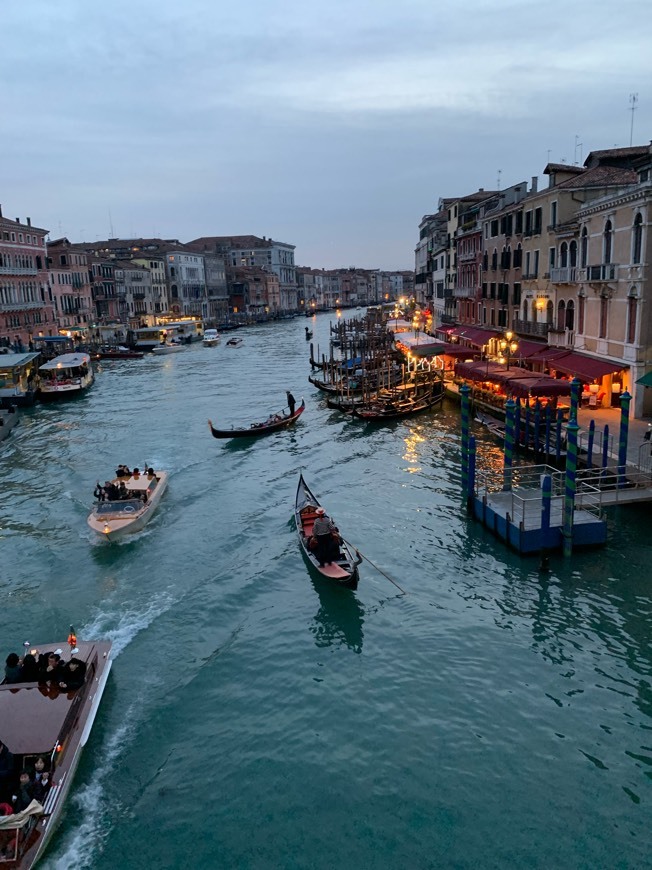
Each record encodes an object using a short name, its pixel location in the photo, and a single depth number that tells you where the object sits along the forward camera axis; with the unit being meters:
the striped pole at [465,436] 19.83
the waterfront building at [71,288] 72.25
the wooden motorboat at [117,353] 71.12
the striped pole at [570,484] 15.65
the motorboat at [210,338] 84.88
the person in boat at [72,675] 10.93
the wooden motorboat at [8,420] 32.64
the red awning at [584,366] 24.09
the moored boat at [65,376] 44.41
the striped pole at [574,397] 17.38
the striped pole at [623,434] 17.81
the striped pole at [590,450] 18.91
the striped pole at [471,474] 19.22
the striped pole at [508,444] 18.38
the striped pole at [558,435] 21.19
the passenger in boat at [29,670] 11.16
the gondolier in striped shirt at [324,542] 14.91
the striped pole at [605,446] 19.04
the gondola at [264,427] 29.86
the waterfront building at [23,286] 57.94
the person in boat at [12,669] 11.09
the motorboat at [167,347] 77.74
